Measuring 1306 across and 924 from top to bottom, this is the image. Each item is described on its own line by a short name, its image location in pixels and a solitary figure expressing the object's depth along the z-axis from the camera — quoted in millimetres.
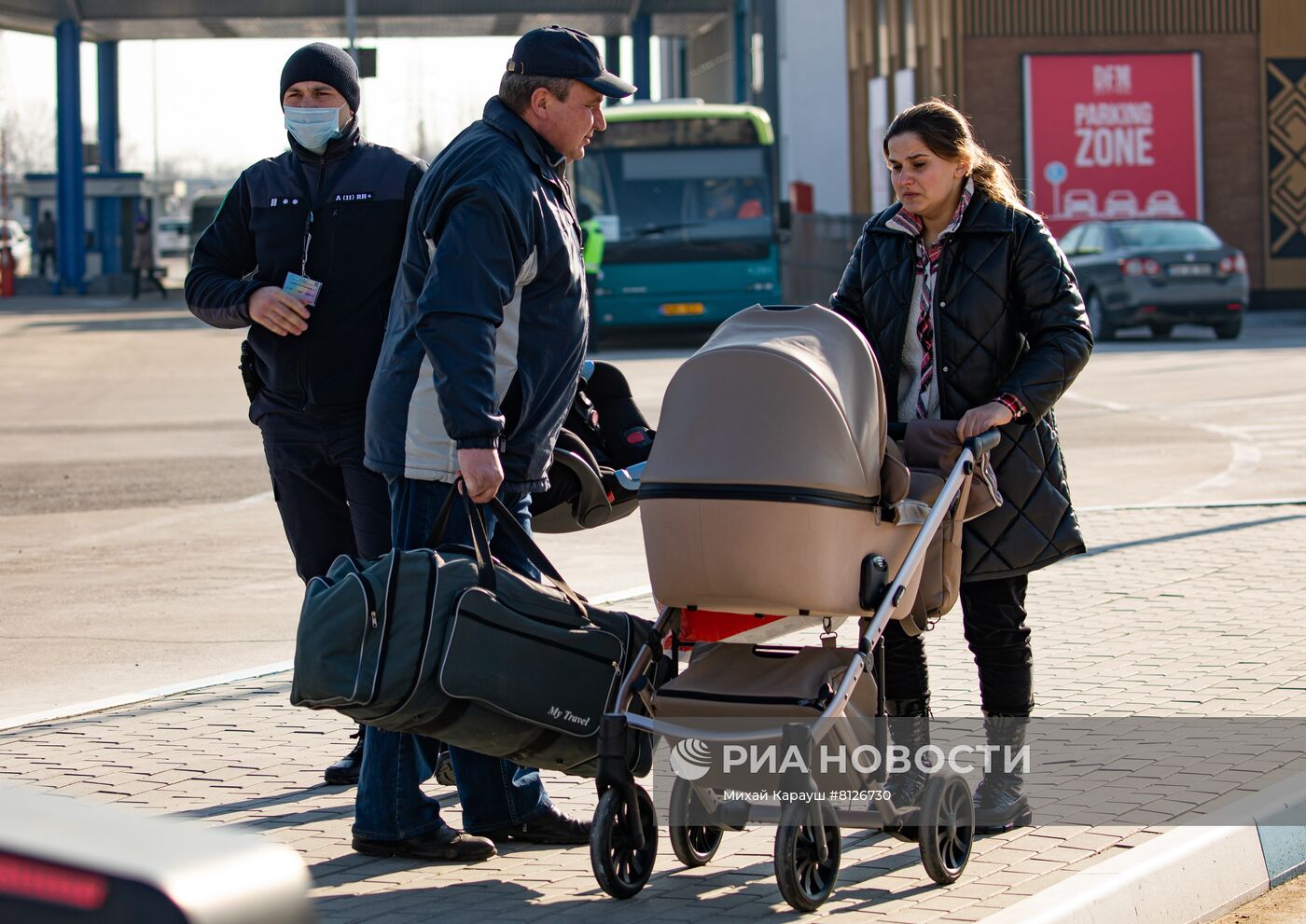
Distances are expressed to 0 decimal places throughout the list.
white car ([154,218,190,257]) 95062
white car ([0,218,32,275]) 73900
